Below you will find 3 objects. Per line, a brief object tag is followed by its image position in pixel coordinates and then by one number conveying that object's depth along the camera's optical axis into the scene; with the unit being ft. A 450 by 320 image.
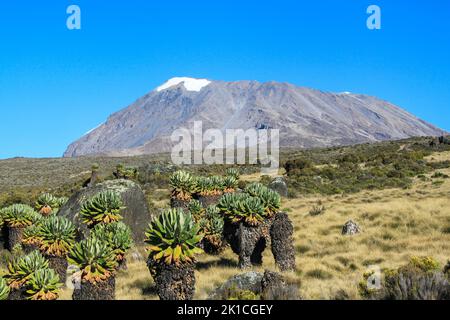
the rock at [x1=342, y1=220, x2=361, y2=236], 63.82
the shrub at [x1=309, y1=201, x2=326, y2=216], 81.30
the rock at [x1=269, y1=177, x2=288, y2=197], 115.47
